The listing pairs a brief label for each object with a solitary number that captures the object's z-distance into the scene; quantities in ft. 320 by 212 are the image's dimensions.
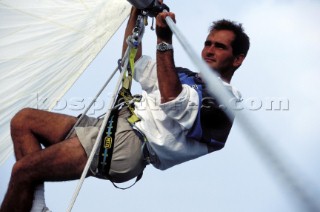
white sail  23.62
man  17.75
